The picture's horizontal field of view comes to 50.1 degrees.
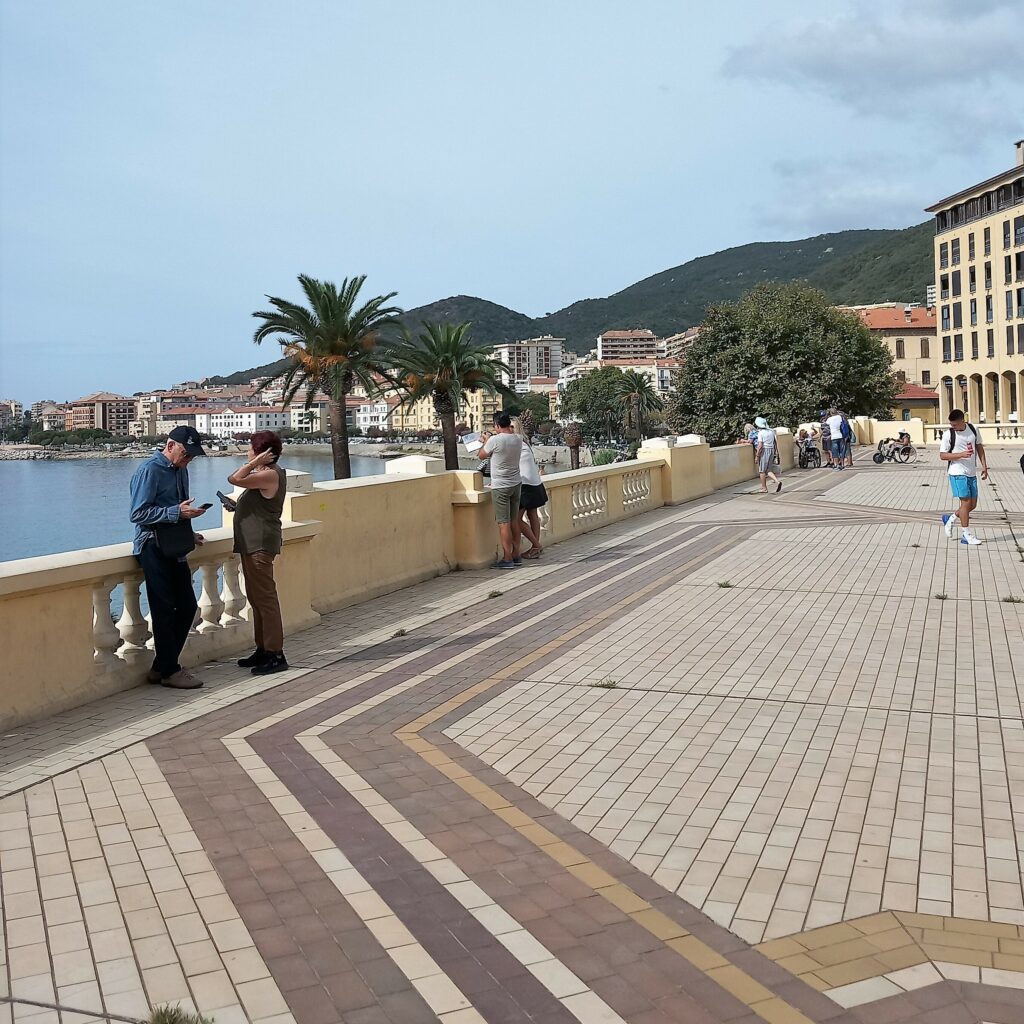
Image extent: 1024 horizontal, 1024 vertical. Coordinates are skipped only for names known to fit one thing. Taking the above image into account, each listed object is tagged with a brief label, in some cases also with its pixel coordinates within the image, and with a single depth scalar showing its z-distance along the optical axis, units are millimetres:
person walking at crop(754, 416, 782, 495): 23953
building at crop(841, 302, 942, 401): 121250
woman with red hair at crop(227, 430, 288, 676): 7688
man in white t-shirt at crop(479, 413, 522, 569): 12469
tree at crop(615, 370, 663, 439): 115438
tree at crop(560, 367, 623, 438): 152262
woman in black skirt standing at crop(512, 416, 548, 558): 13305
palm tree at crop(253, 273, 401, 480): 45469
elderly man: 7156
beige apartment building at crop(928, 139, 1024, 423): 83000
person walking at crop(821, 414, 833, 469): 33438
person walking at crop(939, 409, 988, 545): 14125
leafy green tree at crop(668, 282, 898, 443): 54344
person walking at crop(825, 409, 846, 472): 32938
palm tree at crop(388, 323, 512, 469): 52906
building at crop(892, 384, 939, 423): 108250
